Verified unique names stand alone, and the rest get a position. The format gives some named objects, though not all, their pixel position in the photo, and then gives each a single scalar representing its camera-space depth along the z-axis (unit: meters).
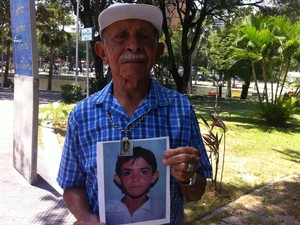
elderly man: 1.36
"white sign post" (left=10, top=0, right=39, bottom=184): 4.33
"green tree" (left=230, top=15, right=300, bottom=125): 9.48
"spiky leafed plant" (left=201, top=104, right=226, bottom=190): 4.25
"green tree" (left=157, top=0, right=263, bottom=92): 17.33
